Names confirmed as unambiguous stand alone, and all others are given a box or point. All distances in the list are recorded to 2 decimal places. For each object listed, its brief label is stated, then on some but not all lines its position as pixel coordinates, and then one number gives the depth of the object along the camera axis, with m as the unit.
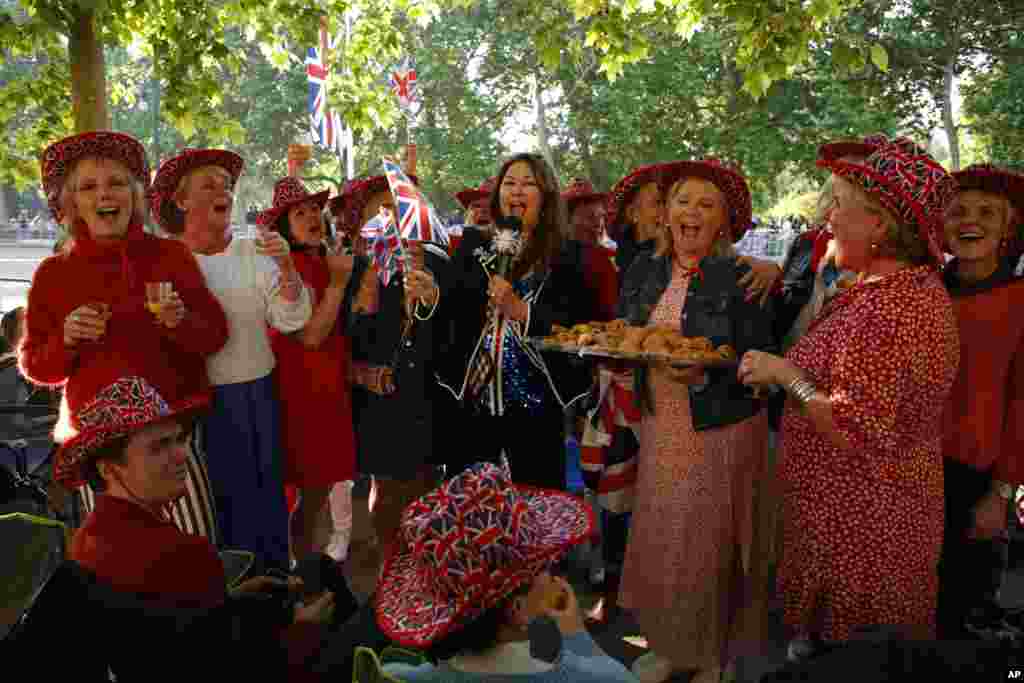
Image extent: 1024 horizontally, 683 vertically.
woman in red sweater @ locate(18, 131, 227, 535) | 2.91
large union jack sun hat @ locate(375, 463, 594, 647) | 1.40
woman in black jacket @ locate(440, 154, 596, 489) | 3.37
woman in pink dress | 2.90
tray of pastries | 2.65
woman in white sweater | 3.30
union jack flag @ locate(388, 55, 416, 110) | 5.90
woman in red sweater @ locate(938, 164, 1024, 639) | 2.97
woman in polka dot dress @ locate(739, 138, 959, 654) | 2.22
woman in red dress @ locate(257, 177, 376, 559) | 3.63
